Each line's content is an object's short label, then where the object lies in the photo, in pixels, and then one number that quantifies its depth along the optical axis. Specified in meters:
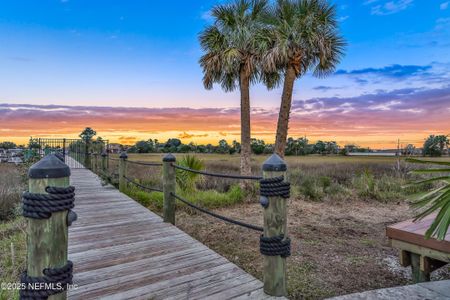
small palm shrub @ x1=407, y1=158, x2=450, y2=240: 1.46
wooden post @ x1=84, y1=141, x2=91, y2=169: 14.78
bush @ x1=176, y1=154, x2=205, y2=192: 8.66
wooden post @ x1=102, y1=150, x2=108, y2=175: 9.11
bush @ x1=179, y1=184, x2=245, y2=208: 7.47
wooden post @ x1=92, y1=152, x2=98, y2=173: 11.86
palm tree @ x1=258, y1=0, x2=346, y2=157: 9.58
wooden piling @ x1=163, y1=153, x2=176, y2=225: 4.48
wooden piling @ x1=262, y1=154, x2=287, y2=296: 2.24
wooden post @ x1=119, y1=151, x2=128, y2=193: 7.13
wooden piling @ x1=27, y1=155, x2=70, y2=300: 1.56
